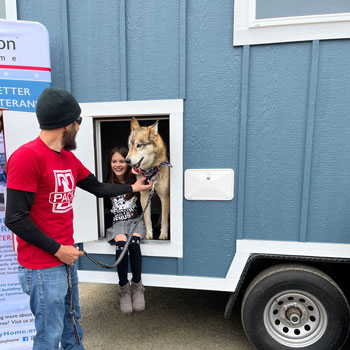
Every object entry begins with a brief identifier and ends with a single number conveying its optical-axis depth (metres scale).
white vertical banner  2.19
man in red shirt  1.47
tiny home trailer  2.07
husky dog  2.43
